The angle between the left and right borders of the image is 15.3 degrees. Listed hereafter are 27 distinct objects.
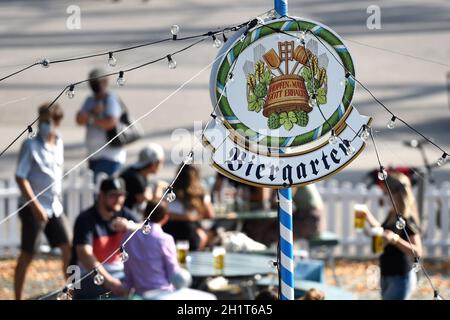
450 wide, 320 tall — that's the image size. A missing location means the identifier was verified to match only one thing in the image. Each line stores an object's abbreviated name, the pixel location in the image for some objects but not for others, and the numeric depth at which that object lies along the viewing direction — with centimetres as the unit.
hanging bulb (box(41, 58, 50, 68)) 753
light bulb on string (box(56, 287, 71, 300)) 776
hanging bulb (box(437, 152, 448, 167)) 762
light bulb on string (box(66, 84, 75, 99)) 768
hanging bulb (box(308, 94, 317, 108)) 758
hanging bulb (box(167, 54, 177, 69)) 769
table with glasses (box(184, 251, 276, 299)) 1213
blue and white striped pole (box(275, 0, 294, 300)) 764
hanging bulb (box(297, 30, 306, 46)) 746
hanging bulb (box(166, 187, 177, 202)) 762
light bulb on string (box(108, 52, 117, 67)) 754
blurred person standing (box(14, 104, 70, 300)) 1290
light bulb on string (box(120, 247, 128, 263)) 745
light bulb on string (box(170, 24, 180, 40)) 752
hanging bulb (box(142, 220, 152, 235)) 759
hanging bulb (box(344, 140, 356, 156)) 751
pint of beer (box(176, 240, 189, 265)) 1219
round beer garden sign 750
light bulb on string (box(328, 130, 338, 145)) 755
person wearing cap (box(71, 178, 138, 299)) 1164
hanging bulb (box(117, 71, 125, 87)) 757
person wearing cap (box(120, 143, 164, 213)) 1400
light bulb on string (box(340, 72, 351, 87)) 757
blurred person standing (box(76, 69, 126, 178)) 1568
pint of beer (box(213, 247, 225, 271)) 1215
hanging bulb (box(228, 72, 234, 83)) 751
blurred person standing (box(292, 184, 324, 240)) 1427
